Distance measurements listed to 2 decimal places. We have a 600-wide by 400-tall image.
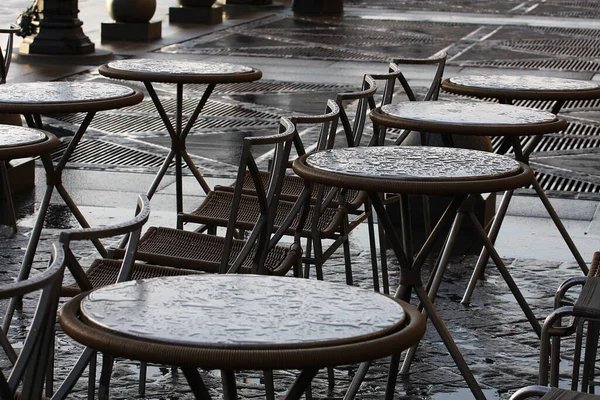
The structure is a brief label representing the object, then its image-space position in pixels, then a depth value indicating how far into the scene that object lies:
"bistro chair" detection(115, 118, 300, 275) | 6.58
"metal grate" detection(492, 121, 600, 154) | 16.68
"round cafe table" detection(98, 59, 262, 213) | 10.16
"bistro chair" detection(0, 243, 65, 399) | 4.13
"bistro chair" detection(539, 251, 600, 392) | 5.51
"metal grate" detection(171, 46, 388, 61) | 27.46
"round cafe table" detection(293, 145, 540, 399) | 6.13
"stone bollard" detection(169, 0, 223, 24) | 35.09
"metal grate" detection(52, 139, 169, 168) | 14.96
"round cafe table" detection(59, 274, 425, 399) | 3.81
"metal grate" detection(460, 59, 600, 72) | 25.83
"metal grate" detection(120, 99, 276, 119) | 18.98
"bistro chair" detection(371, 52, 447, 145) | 9.66
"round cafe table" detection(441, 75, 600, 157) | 9.96
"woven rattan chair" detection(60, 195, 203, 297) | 4.58
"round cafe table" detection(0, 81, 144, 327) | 8.36
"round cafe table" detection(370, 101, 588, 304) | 8.07
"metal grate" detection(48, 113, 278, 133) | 17.62
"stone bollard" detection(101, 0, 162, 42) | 29.64
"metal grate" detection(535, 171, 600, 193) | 13.82
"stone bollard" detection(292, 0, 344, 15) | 39.34
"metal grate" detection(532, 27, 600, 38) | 33.60
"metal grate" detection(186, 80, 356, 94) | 21.73
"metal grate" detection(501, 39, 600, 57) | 28.88
